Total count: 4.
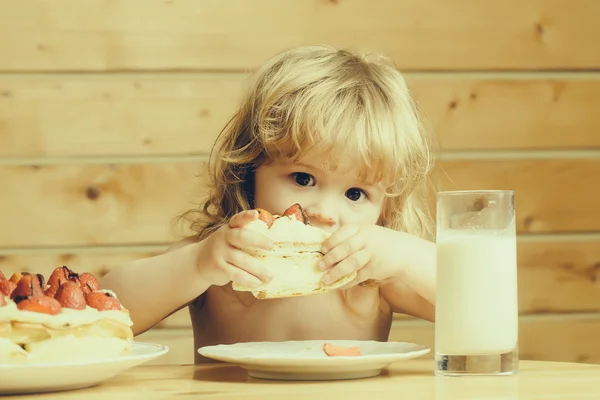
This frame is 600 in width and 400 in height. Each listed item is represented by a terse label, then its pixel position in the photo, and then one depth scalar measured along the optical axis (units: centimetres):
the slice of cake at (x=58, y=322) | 101
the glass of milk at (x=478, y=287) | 106
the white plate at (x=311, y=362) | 104
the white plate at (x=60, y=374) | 98
